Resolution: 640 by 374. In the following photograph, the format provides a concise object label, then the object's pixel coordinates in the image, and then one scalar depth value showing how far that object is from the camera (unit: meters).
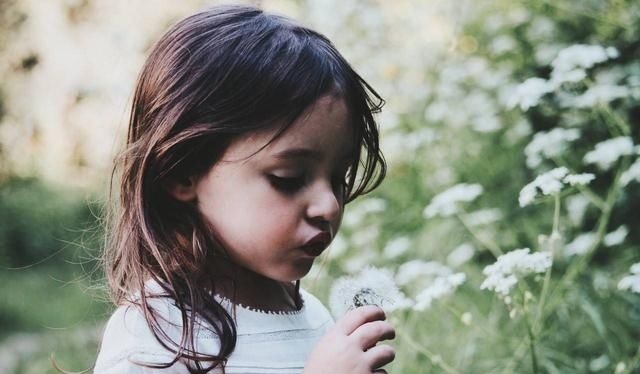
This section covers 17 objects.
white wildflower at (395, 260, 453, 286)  1.70
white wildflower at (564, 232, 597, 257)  1.88
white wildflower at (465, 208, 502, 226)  2.04
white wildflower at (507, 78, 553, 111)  1.86
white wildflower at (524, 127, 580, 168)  1.93
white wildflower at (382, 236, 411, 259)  2.28
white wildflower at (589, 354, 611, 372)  1.84
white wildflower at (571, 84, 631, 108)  1.92
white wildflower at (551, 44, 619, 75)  1.87
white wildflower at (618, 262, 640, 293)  1.34
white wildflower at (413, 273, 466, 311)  1.37
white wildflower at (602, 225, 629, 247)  1.84
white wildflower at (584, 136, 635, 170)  1.77
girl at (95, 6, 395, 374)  1.02
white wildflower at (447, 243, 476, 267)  2.10
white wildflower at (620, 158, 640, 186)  1.74
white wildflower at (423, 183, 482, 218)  1.85
